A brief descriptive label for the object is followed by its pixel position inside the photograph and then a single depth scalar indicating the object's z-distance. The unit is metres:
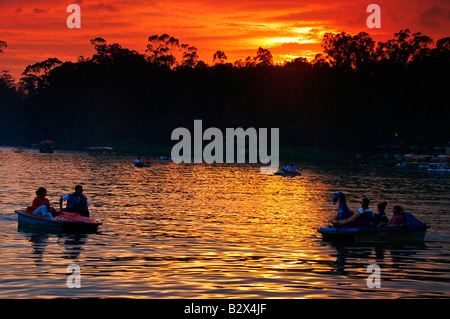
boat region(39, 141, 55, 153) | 143.24
